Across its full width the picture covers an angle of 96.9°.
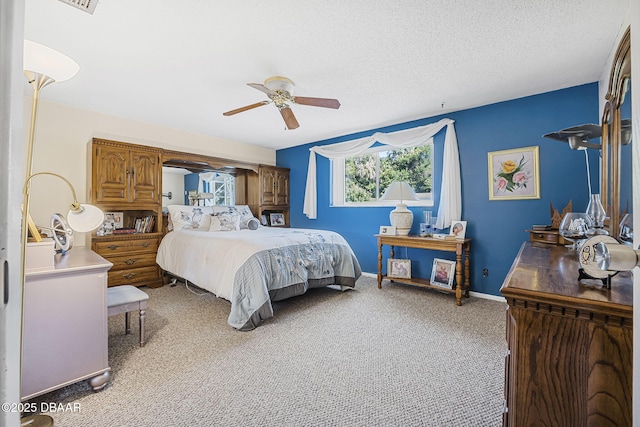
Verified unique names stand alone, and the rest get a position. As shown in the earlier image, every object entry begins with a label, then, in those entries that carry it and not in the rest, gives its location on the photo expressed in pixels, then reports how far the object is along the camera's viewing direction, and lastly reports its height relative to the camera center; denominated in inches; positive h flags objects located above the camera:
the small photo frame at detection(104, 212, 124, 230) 145.3 -2.4
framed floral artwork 118.5 +17.5
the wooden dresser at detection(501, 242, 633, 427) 30.6 -16.1
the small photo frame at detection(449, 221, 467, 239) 131.4 -7.0
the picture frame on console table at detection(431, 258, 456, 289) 131.1 -27.7
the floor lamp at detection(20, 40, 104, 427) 43.2 +23.6
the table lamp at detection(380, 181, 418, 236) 141.3 +3.7
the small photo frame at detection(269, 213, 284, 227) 209.0 -3.6
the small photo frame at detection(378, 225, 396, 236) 147.1 -8.4
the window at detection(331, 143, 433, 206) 153.4 +24.0
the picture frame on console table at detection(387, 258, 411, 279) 144.3 -27.9
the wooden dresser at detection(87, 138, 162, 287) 132.3 +8.0
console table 121.6 -15.5
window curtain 136.3 +35.8
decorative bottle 56.6 +0.2
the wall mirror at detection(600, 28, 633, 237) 53.1 +15.6
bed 99.9 -19.2
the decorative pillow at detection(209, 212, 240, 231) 158.5 -3.8
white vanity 56.2 -23.8
